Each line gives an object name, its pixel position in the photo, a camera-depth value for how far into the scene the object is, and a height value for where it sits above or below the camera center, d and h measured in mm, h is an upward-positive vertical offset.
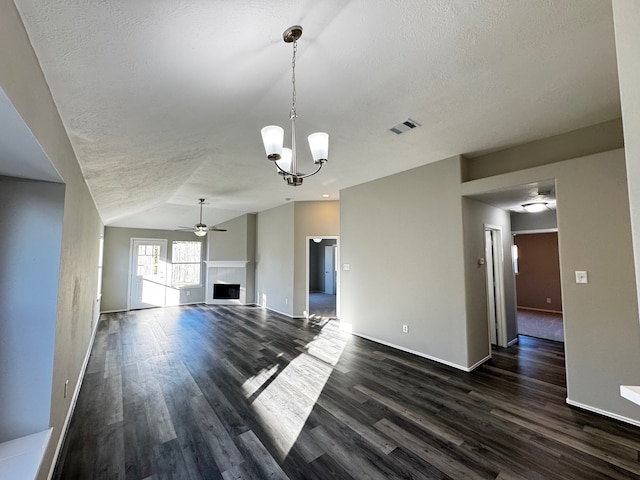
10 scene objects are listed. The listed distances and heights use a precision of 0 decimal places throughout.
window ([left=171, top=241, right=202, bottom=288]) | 8266 -235
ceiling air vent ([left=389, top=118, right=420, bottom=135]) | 2701 +1349
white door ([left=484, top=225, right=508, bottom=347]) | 4465 -560
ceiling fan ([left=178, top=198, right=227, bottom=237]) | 6160 +632
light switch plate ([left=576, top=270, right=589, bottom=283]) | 2656 -260
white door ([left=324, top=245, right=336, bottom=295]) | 11062 -694
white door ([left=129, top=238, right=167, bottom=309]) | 7582 -492
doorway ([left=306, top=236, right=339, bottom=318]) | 10827 -739
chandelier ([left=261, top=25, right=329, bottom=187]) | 1543 +790
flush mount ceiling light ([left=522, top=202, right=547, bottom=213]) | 4152 +735
